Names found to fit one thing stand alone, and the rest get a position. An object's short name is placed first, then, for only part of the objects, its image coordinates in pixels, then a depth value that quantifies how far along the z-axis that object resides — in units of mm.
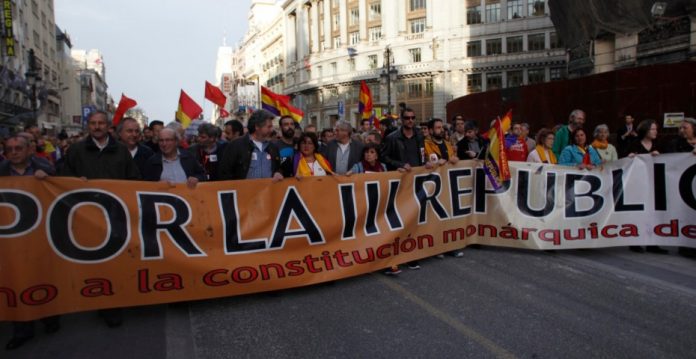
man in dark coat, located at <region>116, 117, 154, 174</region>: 5668
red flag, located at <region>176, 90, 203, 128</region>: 10602
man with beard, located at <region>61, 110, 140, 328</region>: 4703
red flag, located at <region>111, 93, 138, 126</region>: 9625
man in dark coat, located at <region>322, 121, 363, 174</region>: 6609
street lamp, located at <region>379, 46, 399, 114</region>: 26489
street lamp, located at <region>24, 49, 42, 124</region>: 20969
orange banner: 4355
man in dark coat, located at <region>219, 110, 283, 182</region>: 5867
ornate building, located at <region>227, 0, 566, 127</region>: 57000
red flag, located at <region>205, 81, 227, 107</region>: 12764
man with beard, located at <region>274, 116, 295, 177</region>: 6395
